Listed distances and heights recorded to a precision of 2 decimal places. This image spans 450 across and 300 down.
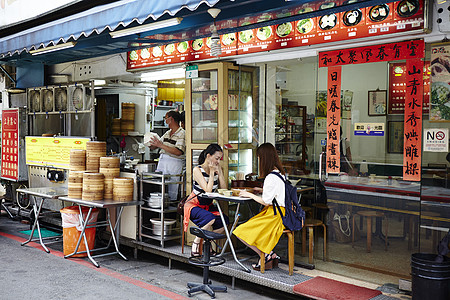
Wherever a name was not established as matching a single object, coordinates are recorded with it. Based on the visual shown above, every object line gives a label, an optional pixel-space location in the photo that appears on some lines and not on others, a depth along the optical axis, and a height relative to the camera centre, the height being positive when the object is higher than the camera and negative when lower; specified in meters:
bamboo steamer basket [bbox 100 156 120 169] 7.65 -0.53
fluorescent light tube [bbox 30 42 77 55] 7.50 +1.32
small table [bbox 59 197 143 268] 7.01 -1.41
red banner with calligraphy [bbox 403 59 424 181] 5.32 +0.08
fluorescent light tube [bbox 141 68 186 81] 8.16 +0.96
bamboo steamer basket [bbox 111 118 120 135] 10.62 +0.06
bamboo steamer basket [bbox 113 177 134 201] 7.28 -0.91
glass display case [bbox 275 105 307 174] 7.83 -0.14
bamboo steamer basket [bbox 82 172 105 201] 7.27 -0.87
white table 5.94 -0.90
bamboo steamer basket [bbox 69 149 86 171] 7.96 -0.52
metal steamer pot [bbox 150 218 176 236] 7.35 -1.49
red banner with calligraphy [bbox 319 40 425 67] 5.34 +0.88
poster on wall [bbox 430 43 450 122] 4.99 +0.47
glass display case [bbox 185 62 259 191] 7.03 +0.21
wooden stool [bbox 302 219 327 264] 6.30 -1.38
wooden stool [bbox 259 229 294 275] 5.88 -1.54
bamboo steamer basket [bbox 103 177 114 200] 7.50 -0.94
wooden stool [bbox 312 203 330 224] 6.34 -1.08
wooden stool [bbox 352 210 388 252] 5.93 -1.14
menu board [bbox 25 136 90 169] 8.88 -0.40
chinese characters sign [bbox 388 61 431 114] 5.21 +0.48
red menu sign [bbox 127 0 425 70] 5.17 +1.22
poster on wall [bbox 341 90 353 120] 6.04 +0.31
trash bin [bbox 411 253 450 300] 4.61 -1.46
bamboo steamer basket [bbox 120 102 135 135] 10.59 +0.26
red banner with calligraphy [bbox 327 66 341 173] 6.05 +0.13
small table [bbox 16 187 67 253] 7.72 -1.05
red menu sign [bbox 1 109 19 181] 10.48 -0.34
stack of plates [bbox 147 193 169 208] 7.35 -1.09
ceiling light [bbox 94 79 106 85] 9.34 +0.92
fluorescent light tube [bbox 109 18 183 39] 5.73 +1.28
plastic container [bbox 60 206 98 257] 7.43 -1.57
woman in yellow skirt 5.85 -1.17
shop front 5.18 +0.16
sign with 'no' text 5.00 -0.12
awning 5.45 +1.43
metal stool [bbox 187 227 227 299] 5.67 -1.65
